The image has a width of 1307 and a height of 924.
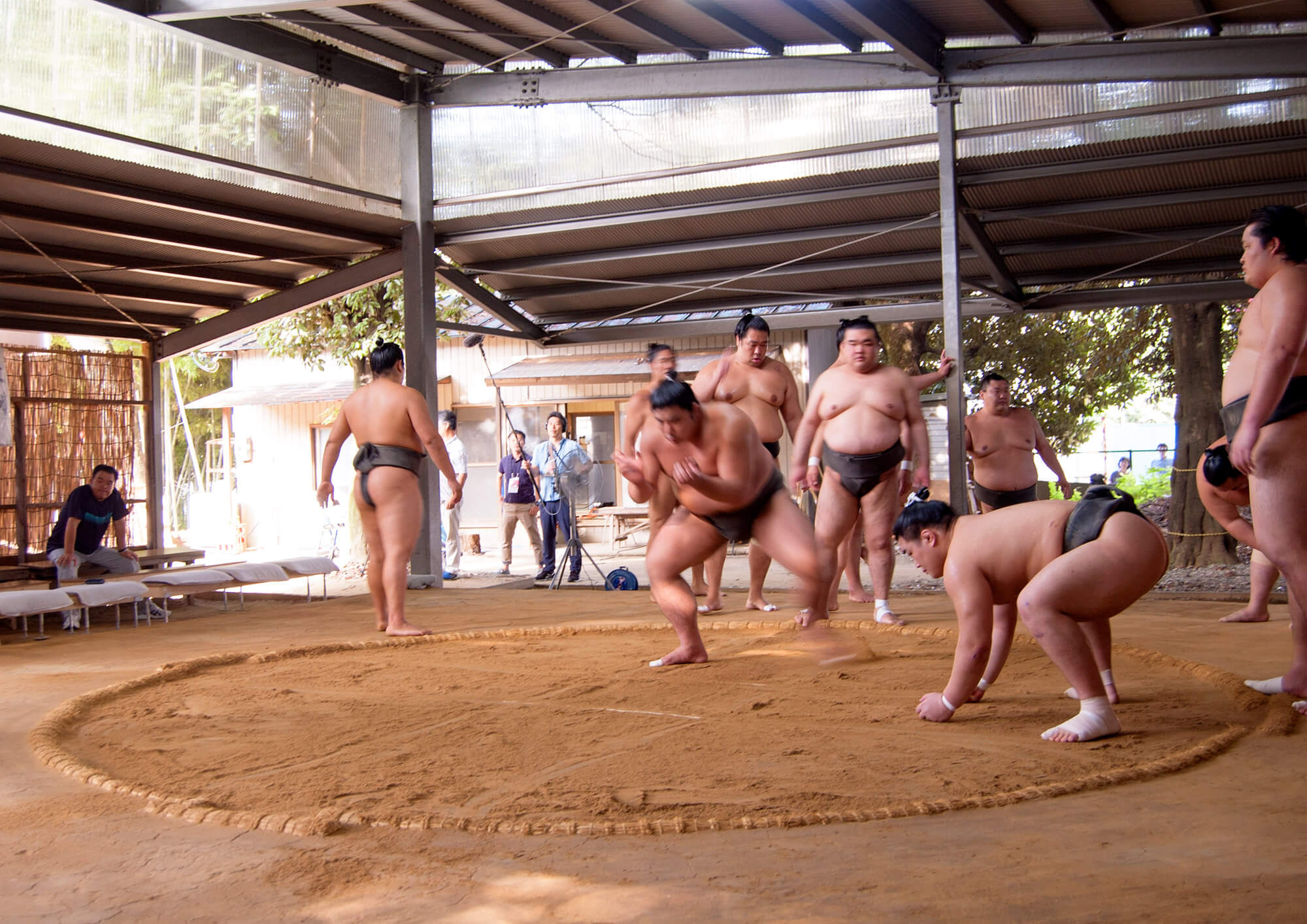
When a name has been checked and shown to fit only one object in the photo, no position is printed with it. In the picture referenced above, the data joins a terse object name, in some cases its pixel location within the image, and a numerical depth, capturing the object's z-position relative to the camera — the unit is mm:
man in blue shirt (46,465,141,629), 6246
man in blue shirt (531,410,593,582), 8023
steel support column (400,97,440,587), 7219
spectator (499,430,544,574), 8711
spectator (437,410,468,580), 8430
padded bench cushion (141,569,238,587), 5781
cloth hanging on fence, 6195
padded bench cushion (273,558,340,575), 6465
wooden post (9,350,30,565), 7074
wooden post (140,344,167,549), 8000
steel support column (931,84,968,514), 5648
